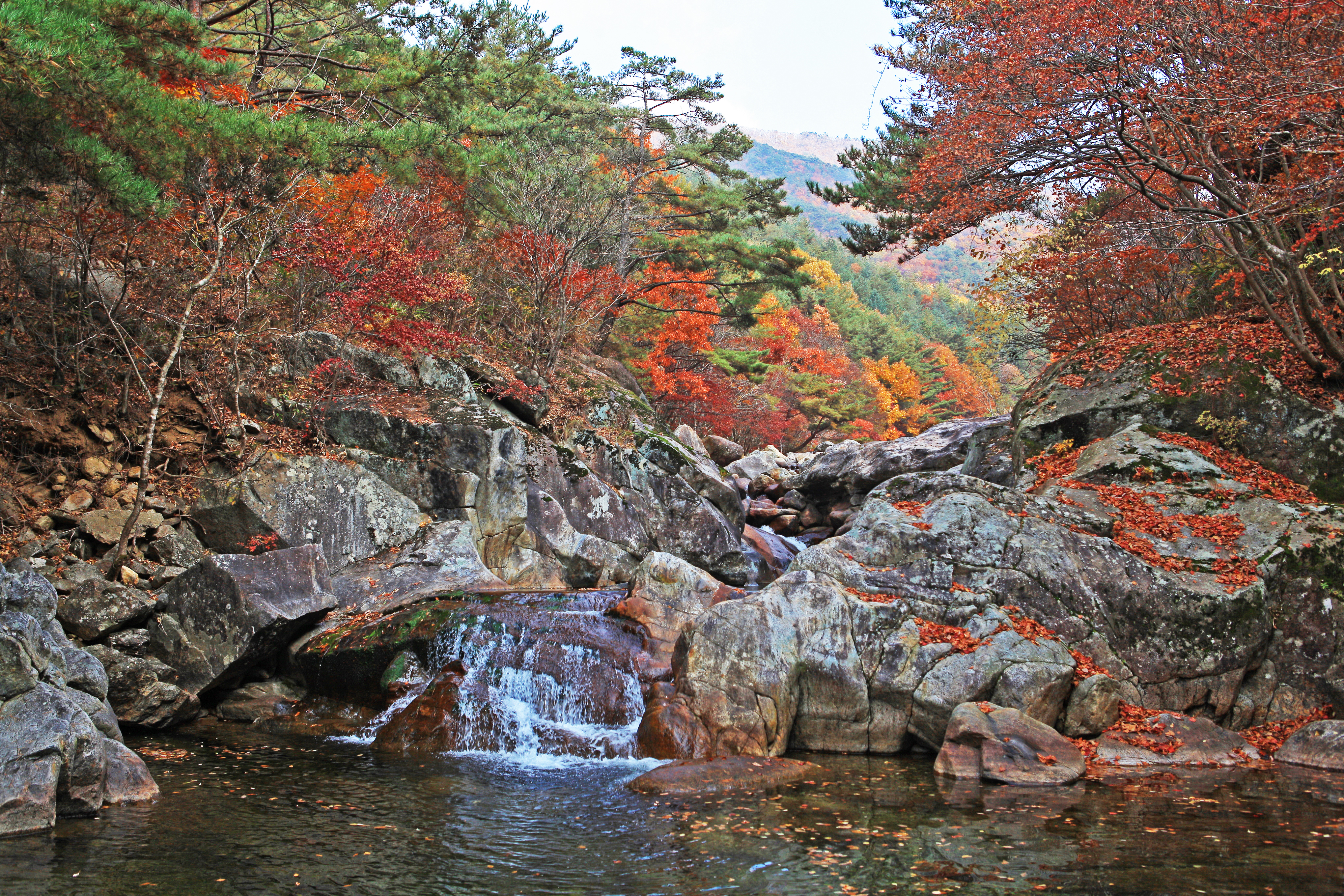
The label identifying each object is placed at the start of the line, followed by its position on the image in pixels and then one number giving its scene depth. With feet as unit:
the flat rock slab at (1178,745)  26.55
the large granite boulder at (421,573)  35.88
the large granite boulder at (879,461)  68.69
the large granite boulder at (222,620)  29.55
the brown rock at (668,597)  34.91
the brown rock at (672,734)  27.04
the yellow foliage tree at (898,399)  143.74
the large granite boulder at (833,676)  27.78
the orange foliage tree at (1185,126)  30.91
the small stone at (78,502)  33.04
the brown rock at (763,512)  73.15
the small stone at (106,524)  32.40
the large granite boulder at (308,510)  36.09
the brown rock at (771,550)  57.16
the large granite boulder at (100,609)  28.04
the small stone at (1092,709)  27.76
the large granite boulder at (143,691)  26.96
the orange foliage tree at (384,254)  43.39
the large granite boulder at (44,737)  18.51
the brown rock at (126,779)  20.59
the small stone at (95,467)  34.81
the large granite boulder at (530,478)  43.11
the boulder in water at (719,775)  23.73
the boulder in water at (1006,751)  24.97
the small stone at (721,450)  94.48
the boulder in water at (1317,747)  25.73
